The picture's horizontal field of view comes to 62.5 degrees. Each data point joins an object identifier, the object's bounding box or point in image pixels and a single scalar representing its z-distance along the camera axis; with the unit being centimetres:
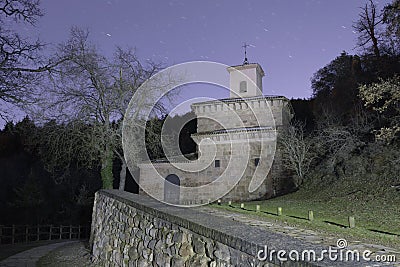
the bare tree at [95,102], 1210
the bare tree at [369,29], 1875
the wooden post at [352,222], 760
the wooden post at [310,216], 847
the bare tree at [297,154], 1603
